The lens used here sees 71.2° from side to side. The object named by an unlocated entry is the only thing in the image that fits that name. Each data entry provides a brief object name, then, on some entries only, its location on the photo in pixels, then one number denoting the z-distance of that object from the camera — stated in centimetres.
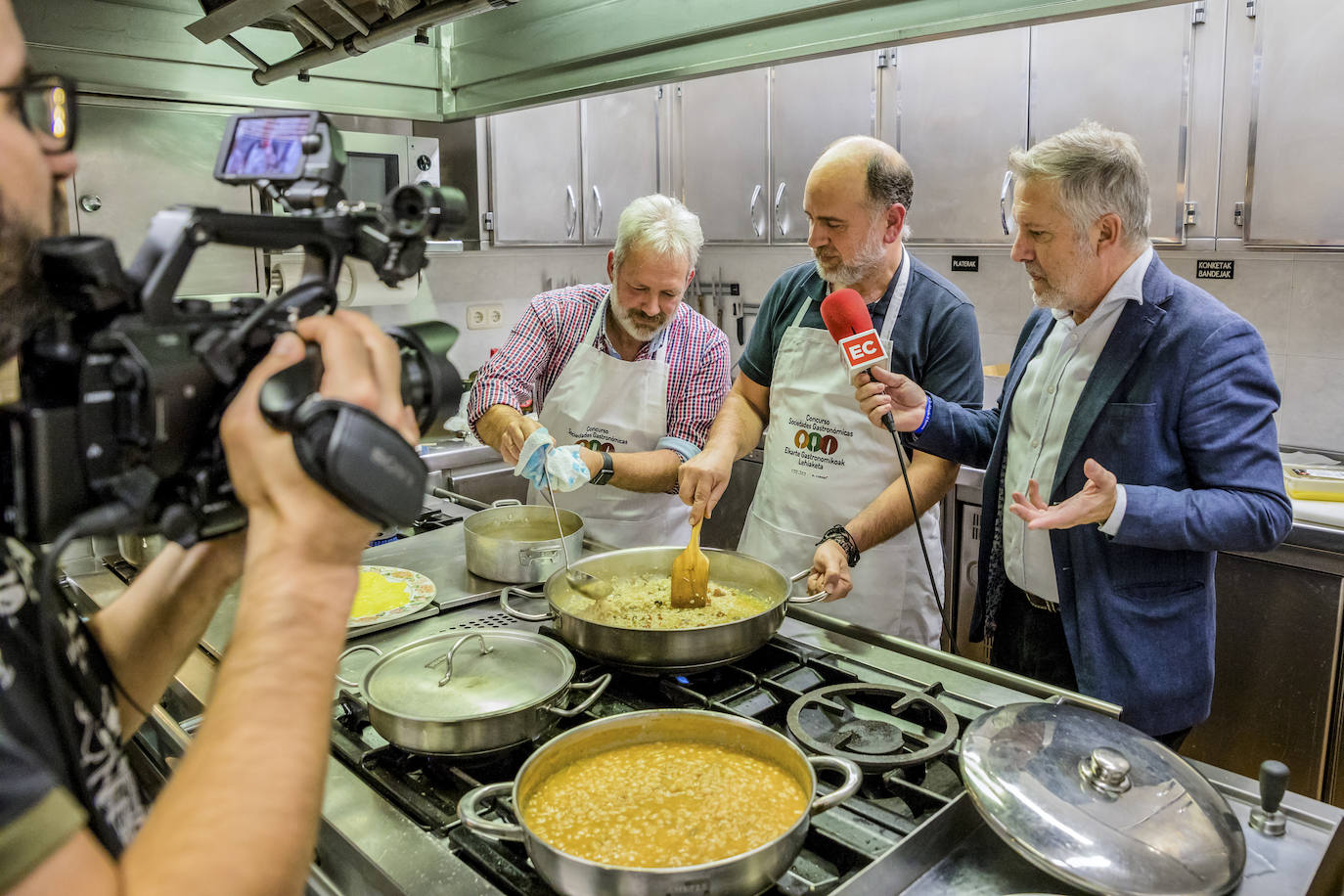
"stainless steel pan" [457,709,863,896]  92
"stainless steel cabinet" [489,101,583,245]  410
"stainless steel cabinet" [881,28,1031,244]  341
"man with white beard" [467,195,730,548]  254
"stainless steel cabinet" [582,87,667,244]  443
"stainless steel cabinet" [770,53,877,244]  383
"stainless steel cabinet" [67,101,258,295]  289
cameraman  59
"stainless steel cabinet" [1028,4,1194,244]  303
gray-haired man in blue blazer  167
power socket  454
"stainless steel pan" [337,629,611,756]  124
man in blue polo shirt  232
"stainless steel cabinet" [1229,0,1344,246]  275
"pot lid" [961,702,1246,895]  96
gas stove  107
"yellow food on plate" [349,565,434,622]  182
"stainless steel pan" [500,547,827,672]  145
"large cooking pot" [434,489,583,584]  198
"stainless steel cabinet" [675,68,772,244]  420
